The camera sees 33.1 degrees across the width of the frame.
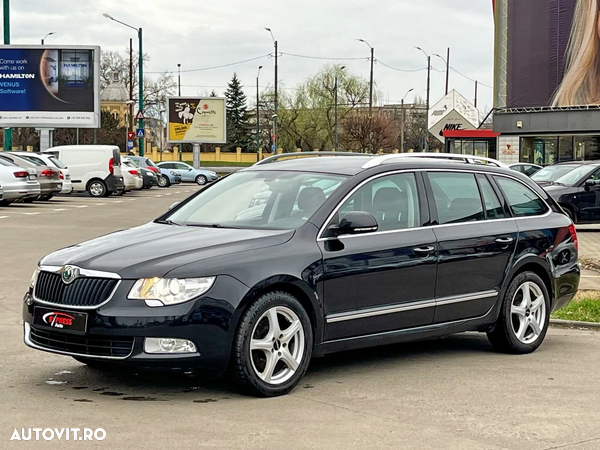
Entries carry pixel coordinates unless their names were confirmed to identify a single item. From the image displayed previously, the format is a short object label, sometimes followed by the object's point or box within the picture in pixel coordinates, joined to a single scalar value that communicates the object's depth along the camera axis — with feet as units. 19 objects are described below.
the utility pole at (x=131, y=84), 237.25
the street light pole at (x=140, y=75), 184.75
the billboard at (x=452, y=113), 104.99
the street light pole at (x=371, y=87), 275.71
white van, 119.34
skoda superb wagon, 19.48
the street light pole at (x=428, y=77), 258.16
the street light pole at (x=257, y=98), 312.50
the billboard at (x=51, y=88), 159.53
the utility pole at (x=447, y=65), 274.61
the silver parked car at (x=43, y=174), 92.27
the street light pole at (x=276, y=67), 253.14
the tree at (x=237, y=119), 382.83
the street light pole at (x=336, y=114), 286.66
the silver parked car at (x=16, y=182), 88.38
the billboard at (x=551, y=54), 169.17
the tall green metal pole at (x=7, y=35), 142.28
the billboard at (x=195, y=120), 249.34
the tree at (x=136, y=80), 324.19
